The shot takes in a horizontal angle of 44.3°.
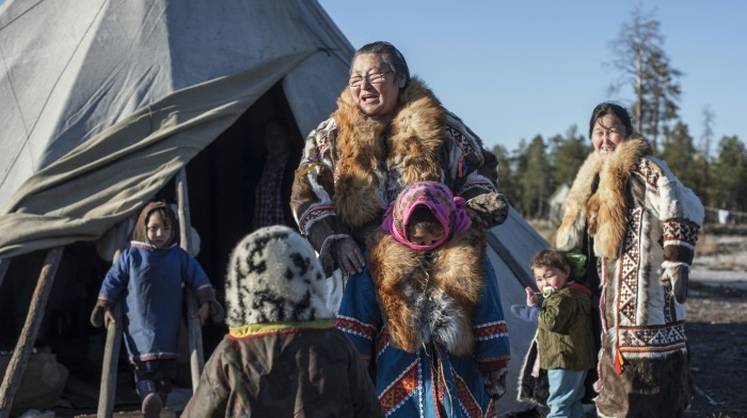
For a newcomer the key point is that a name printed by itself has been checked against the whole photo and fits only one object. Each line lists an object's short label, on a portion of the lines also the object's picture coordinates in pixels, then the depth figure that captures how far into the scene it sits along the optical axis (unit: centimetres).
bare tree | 2878
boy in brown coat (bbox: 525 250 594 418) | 472
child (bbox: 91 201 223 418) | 492
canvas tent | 522
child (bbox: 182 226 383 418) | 256
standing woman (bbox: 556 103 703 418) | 452
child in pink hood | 336
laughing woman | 344
